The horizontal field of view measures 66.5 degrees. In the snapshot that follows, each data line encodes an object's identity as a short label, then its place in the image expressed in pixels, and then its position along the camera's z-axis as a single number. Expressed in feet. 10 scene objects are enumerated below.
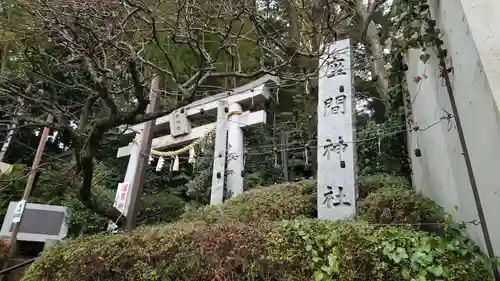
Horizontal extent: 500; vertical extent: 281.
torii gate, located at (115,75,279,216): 21.63
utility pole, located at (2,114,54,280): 22.62
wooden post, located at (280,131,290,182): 22.56
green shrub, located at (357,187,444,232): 13.25
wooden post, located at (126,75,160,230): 18.98
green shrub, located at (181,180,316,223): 15.87
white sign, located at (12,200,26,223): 22.53
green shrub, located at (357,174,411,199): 17.08
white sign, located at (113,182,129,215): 19.70
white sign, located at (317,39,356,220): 13.87
